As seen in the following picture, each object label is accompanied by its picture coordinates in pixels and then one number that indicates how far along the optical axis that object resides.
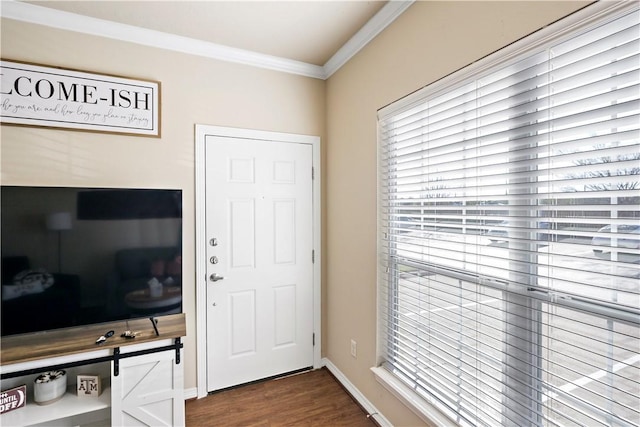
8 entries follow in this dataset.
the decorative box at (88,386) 1.79
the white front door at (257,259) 2.43
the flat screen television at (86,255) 1.68
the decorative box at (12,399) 1.61
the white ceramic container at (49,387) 1.71
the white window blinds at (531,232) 0.94
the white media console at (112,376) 1.61
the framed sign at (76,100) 1.93
